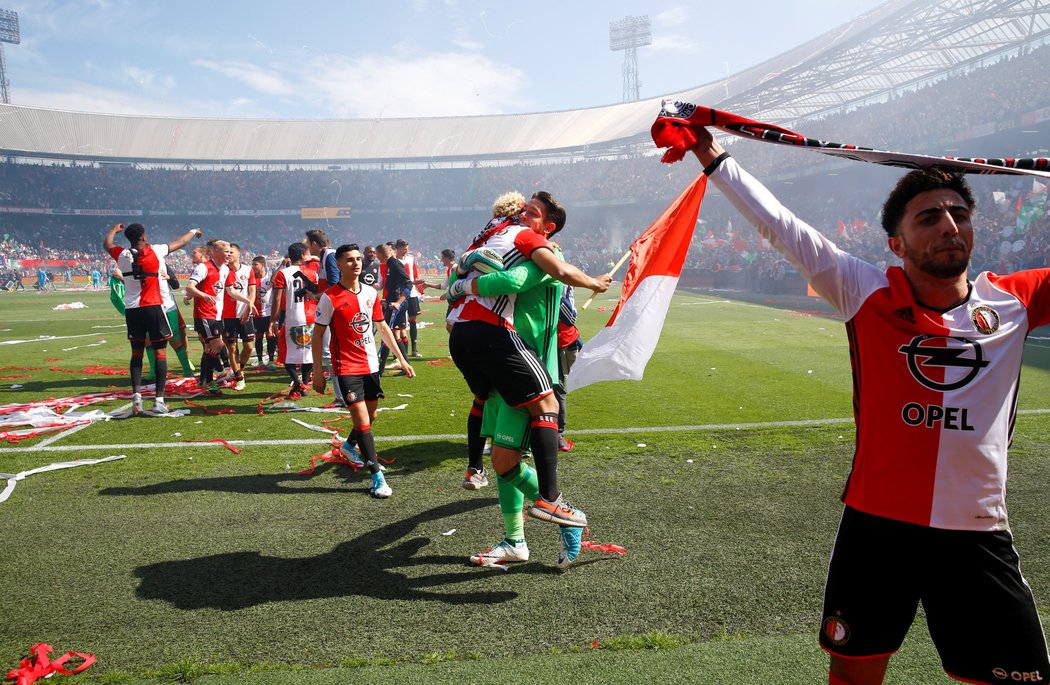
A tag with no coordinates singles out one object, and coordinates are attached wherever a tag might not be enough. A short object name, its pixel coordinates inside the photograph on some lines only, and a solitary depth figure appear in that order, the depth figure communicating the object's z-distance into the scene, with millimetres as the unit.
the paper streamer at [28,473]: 5326
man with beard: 1887
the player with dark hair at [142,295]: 8273
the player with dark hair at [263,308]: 11821
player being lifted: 3791
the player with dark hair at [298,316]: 8836
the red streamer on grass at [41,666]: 2857
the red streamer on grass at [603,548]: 4047
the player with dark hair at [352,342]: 5504
